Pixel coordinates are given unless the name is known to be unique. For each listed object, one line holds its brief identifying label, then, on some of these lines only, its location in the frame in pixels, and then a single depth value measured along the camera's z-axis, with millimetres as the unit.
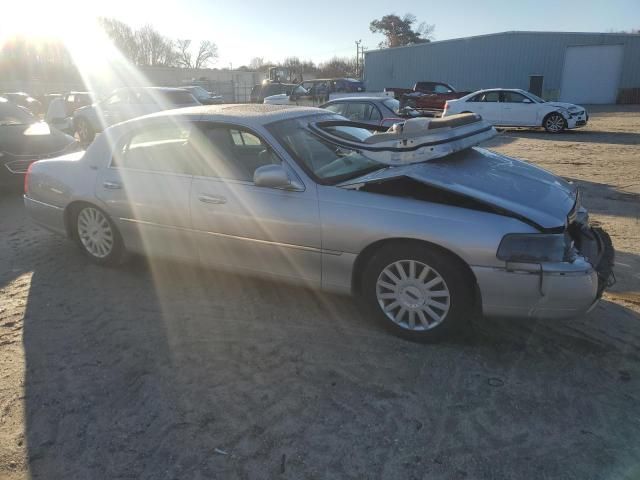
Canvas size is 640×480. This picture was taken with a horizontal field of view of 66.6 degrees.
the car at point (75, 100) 21709
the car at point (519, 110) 15945
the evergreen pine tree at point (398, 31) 67438
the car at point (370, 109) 9578
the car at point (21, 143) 7868
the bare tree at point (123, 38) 76794
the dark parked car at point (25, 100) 30094
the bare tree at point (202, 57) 96250
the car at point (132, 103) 15086
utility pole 71975
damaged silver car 2971
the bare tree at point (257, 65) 93838
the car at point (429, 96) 23047
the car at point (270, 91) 27359
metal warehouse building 31422
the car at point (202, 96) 20312
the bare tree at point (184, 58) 92125
